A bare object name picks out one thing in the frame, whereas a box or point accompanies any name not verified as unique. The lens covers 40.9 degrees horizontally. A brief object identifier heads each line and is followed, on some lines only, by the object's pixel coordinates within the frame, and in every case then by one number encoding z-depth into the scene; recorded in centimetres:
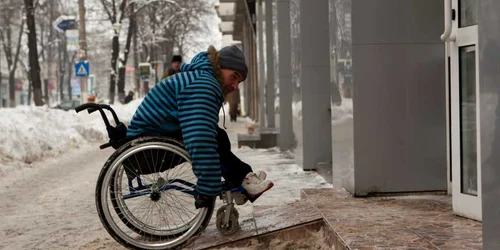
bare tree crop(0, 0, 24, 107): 4416
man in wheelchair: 423
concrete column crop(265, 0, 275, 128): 1425
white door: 448
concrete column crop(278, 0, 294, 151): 1141
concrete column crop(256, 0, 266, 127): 1594
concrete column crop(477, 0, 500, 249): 278
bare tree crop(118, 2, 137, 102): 4006
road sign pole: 2603
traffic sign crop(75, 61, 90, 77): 2544
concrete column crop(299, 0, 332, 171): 888
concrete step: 452
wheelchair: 441
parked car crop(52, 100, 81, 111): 4714
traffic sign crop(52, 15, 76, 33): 2723
